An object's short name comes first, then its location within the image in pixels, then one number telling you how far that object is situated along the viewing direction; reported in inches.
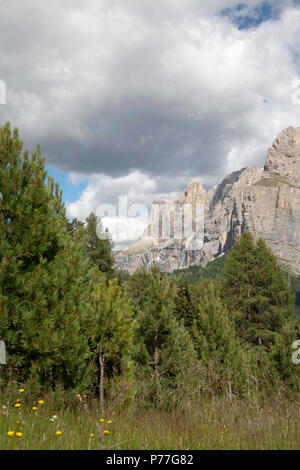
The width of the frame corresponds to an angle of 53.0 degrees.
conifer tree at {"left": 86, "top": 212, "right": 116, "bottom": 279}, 810.8
